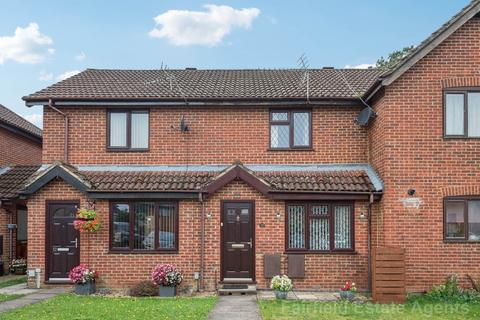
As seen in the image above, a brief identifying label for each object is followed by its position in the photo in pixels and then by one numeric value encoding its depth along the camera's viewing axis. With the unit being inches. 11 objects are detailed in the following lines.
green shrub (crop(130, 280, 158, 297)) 595.5
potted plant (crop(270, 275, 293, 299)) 566.3
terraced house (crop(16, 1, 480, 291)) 602.5
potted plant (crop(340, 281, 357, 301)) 561.6
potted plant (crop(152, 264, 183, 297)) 594.2
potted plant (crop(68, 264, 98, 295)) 601.6
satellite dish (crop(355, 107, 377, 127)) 642.2
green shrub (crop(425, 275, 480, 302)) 559.2
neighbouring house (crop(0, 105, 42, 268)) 800.9
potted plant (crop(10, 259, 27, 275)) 793.6
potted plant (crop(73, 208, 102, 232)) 616.4
